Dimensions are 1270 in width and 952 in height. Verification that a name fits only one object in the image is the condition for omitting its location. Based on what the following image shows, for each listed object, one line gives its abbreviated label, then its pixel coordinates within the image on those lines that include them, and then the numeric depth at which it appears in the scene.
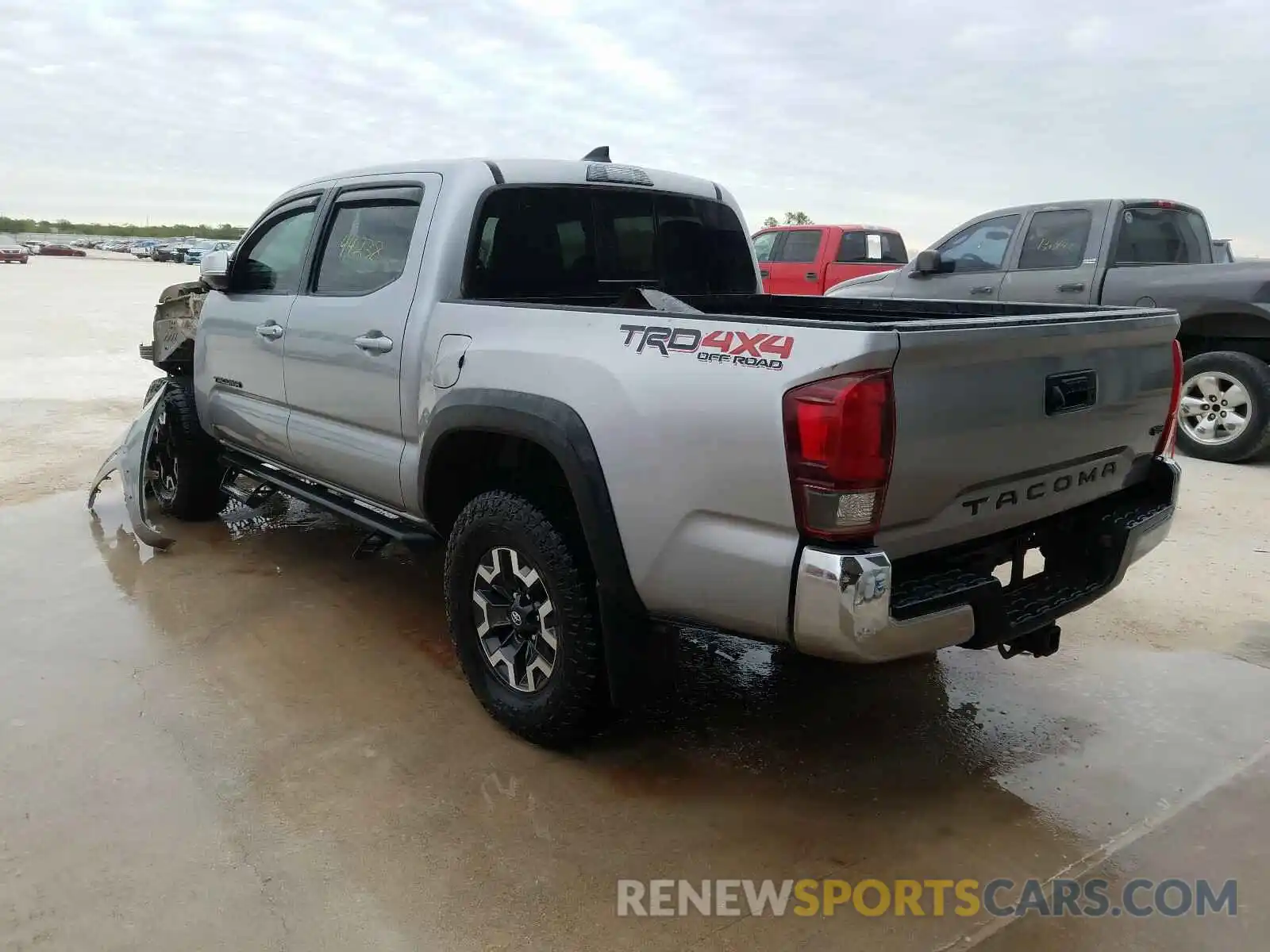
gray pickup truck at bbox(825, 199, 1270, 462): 7.20
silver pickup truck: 2.40
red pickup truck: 14.31
